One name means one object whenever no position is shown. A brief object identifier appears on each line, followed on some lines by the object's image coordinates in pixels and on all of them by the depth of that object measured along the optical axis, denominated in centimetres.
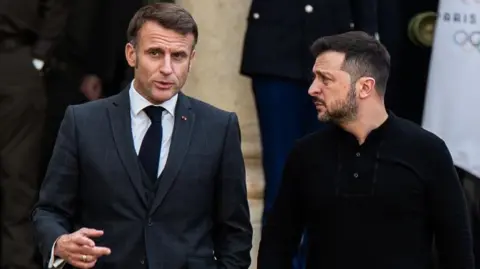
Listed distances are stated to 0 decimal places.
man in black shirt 927
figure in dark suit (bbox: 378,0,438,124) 1301
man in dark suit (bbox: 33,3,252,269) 895
